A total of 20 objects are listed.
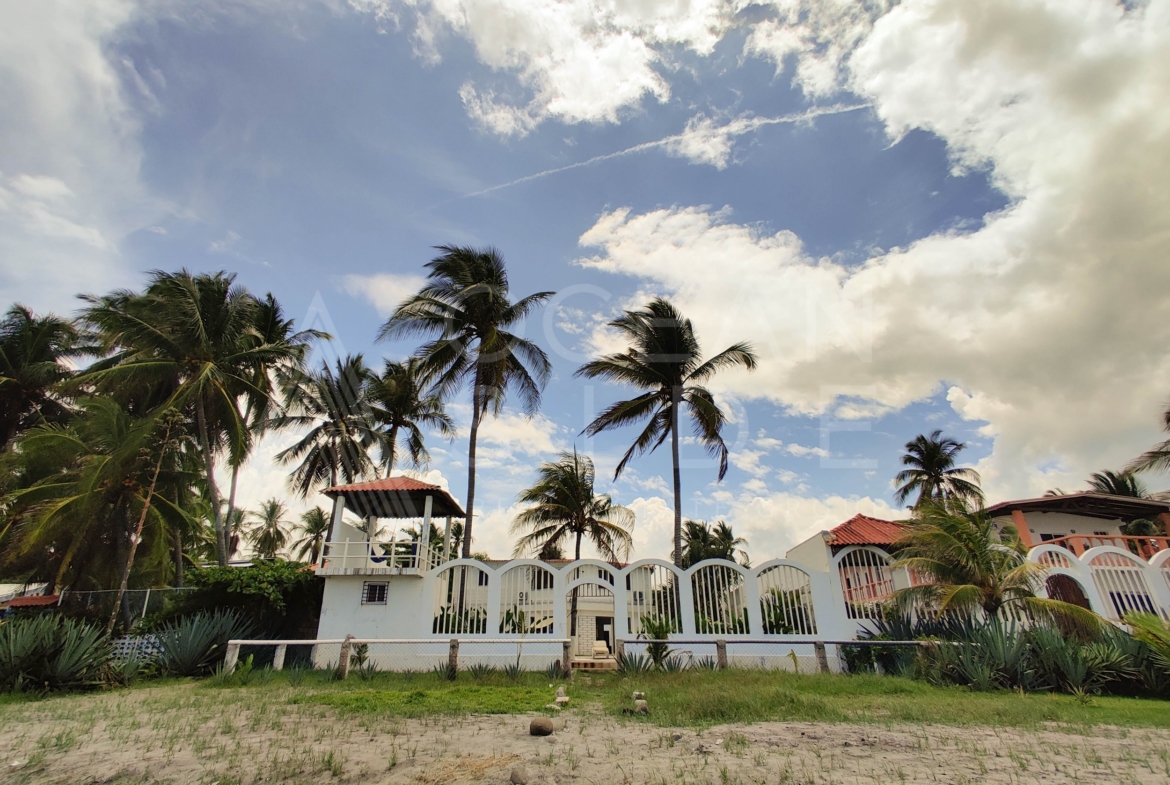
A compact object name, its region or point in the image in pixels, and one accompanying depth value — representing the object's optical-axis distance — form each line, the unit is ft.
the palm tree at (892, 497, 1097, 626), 36.42
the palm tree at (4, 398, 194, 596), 47.70
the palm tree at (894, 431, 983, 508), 104.99
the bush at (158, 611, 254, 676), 36.19
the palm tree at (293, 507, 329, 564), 134.66
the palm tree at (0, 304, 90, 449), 68.69
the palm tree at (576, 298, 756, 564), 61.52
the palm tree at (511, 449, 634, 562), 75.51
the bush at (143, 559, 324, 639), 45.27
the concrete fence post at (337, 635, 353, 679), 33.50
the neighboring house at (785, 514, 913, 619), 44.47
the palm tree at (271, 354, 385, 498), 74.33
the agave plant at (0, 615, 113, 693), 29.63
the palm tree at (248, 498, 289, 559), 138.82
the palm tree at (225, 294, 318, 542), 65.26
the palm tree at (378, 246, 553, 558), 62.90
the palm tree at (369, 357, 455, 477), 74.59
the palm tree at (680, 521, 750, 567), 131.75
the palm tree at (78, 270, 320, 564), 56.65
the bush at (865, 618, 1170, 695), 28.50
